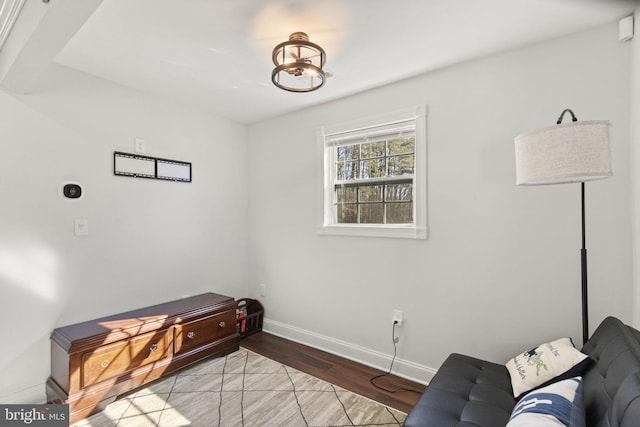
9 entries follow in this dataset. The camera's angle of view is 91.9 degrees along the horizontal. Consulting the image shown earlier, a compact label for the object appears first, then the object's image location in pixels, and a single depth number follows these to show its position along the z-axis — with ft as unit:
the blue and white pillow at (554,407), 3.35
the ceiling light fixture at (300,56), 5.90
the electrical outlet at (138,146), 9.02
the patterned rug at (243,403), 6.55
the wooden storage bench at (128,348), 6.65
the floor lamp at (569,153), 4.29
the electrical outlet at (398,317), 8.48
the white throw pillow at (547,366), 4.68
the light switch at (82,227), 7.84
